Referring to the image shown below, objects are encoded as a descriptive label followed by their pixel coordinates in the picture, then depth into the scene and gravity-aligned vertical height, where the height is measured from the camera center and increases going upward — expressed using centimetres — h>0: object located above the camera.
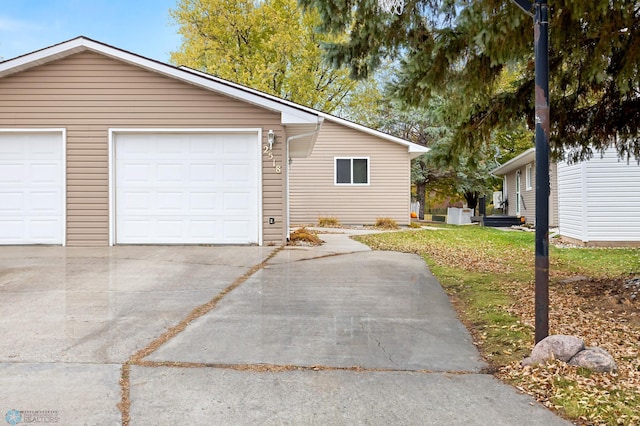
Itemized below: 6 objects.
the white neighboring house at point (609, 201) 1248 +28
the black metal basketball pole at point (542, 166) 368 +35
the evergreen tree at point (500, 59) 475 +170
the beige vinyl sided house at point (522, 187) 1978 +121
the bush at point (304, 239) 1111 -59
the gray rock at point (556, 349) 351 -100
